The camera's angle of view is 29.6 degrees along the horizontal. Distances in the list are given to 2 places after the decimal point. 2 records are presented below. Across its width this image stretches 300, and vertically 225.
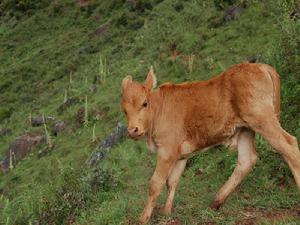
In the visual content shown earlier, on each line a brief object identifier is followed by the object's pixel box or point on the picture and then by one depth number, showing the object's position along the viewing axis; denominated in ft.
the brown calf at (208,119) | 24.16
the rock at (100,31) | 115.34
